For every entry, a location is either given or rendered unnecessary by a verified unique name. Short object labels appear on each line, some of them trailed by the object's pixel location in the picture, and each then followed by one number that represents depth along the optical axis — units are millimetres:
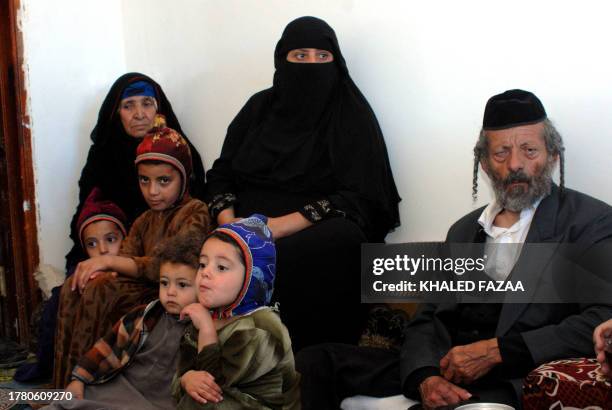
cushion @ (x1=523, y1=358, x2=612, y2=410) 2143
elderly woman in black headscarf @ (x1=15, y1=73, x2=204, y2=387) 4445
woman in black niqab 3312
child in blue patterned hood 2465
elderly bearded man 2553
